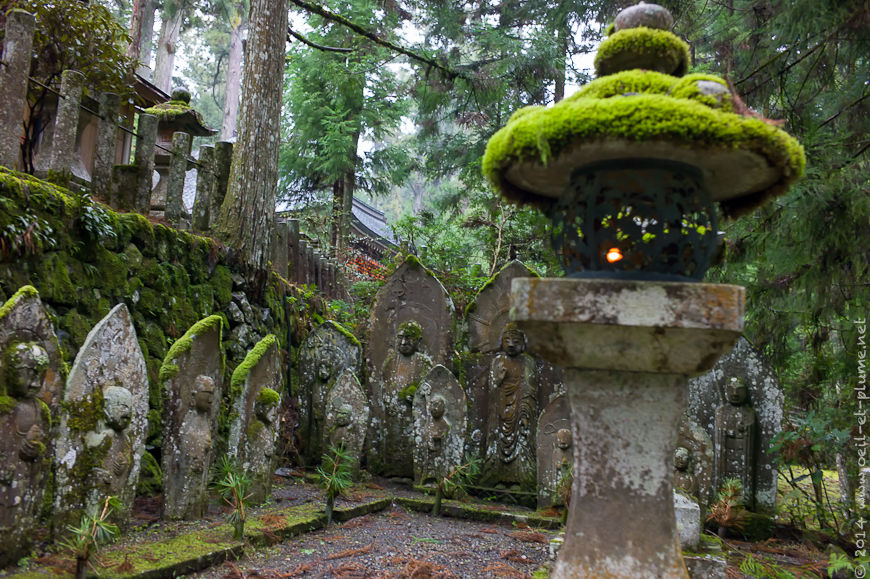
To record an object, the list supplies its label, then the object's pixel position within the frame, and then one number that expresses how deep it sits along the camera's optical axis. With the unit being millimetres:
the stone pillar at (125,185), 5082
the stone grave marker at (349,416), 5230
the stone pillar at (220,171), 6566
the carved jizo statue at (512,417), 5316
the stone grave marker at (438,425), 5137
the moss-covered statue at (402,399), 5762
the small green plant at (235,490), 3479
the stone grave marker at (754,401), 4742
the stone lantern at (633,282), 2080
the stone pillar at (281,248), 7696
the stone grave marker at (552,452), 4711
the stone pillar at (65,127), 4449
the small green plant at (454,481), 4695
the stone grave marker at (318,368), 5820
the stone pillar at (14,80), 4086
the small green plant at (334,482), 4188
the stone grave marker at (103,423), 3014
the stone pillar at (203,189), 6102
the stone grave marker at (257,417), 4160
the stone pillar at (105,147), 4871
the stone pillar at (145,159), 5156
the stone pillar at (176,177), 5543
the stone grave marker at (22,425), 2670
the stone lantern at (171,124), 8203
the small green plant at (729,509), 4203
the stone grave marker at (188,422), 3645
